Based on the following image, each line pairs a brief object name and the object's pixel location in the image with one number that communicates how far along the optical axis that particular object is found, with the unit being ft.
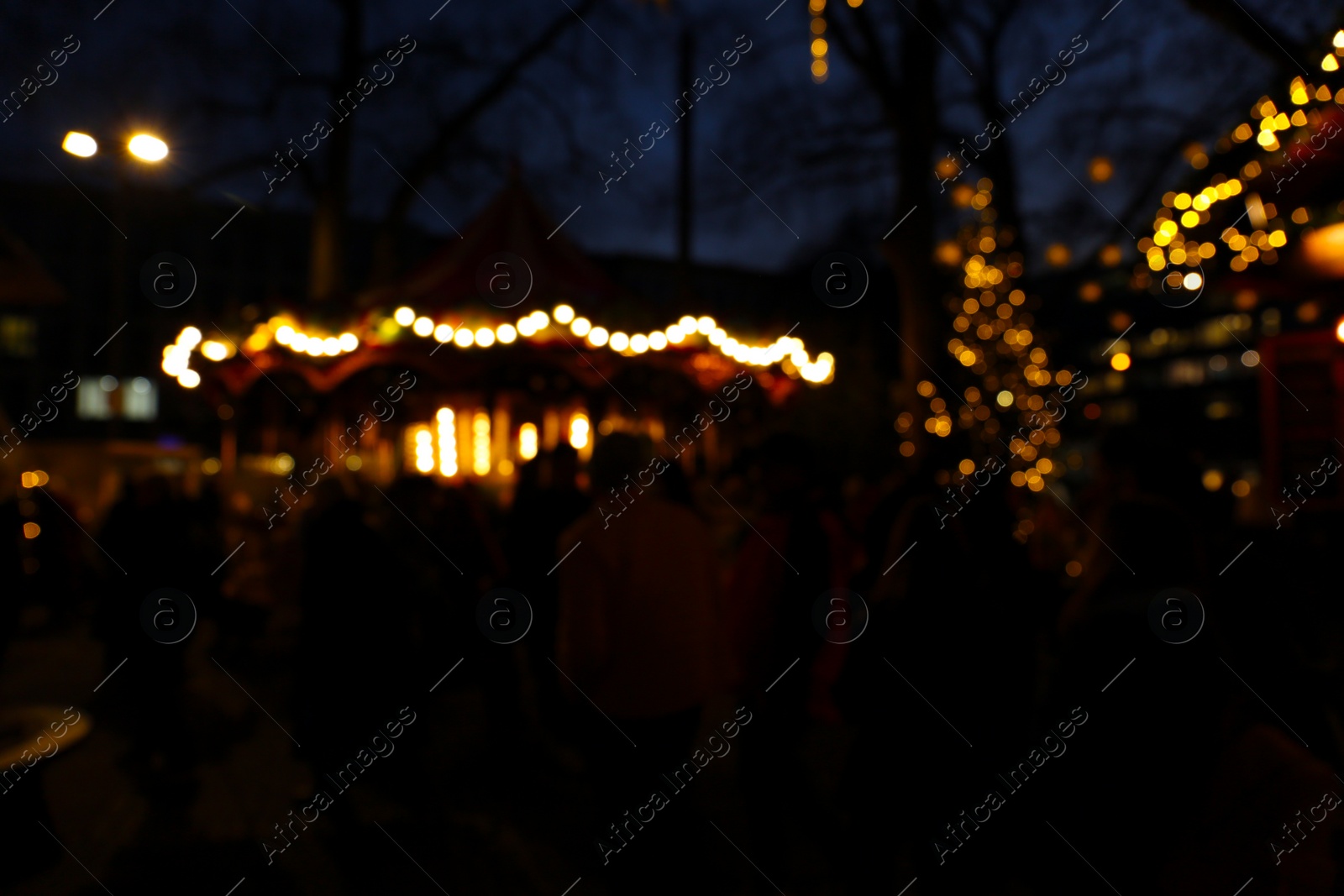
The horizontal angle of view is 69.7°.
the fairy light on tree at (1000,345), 49.44
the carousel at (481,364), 29.48
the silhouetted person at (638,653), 10.36
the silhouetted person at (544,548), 16.97
